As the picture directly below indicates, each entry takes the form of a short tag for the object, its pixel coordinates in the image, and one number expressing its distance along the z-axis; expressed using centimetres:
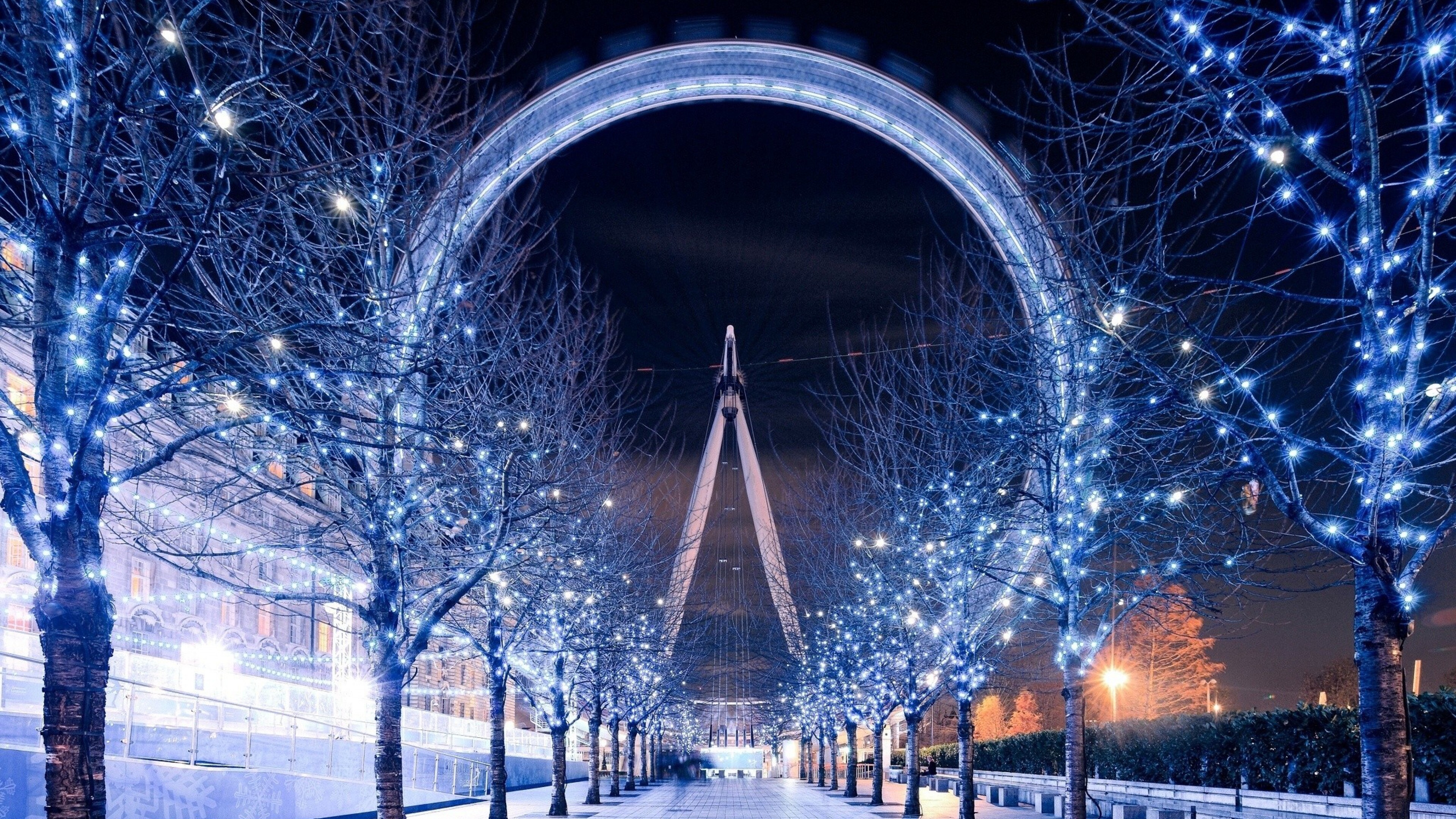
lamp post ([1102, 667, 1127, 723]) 4262
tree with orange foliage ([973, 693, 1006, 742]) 8012
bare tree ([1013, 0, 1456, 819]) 802
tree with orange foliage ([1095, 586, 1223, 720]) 5988
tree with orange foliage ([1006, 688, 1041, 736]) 7581
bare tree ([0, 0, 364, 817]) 732
